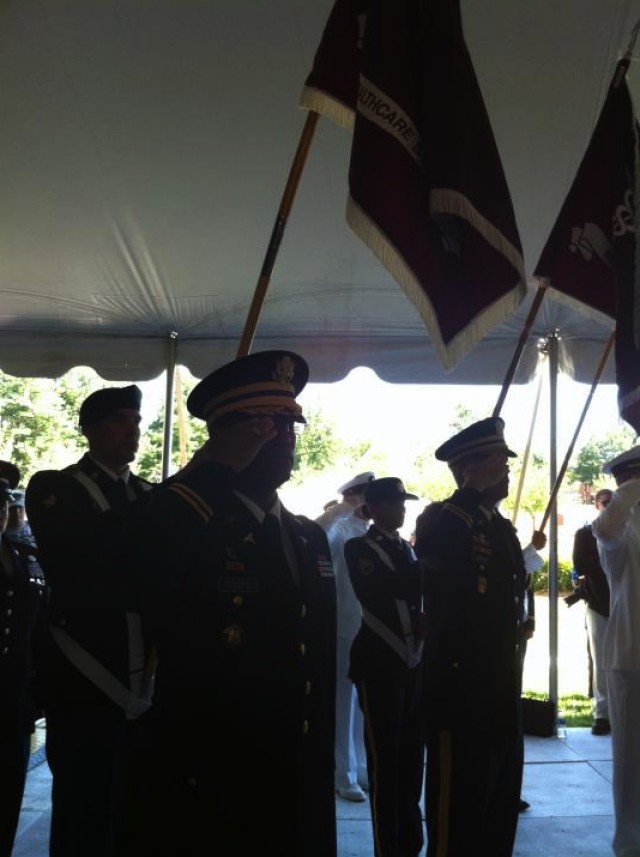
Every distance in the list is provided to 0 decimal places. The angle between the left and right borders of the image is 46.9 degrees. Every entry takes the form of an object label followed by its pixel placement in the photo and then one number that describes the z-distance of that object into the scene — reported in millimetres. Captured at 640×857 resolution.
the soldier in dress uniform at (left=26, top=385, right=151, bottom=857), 2244
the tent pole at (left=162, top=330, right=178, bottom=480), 5762
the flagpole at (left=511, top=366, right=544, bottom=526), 5125
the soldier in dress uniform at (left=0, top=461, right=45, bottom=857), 2744
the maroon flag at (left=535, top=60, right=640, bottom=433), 2400
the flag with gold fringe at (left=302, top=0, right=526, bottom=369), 2045
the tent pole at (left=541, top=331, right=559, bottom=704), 5695
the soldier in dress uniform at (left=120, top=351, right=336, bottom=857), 1435
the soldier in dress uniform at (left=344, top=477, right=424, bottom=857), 3141
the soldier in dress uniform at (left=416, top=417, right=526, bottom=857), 2664
